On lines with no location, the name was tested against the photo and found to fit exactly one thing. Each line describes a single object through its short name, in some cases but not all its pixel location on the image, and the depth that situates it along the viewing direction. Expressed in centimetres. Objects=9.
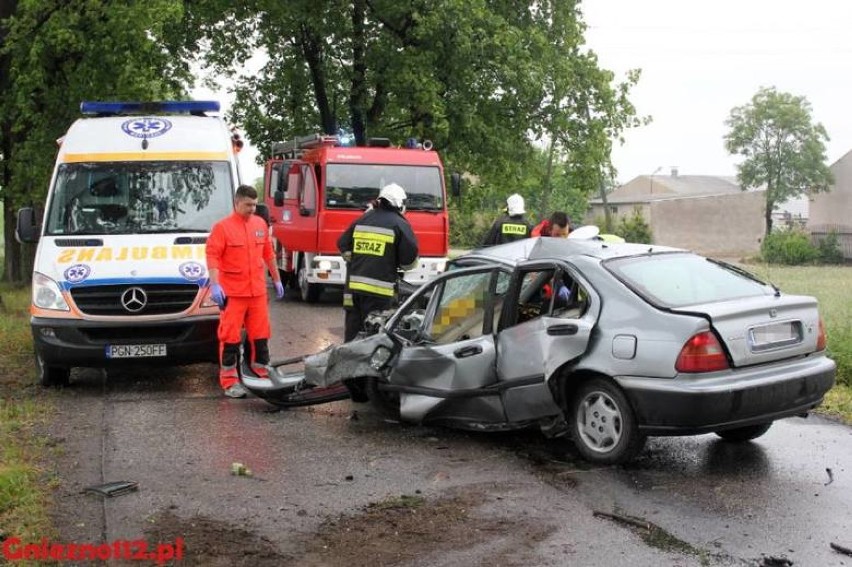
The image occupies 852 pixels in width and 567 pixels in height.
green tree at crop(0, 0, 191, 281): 1569
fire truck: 1589
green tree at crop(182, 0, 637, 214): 2441
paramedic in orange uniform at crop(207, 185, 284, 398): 870
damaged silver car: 584
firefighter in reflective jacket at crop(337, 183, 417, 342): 909
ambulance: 884
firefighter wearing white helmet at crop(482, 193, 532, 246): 1175
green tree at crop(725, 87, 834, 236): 5803
